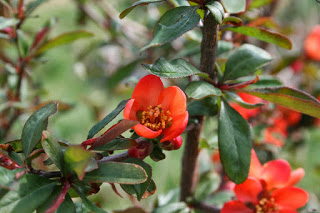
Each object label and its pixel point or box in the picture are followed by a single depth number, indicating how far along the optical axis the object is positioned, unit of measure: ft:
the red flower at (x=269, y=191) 1.66
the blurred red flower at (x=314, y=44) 2.66
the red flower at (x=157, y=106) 1.53
